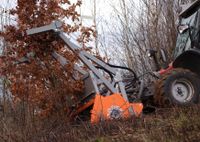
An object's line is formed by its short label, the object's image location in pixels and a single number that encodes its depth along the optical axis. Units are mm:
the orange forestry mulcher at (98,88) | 7957
